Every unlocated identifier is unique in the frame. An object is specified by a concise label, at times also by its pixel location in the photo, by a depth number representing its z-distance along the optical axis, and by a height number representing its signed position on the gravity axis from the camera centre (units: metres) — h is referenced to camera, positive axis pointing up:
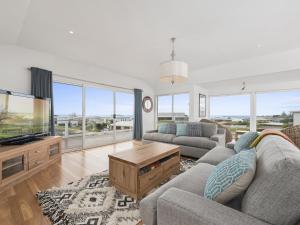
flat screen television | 2.46 -0.07
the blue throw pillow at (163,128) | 4.43 -0.42
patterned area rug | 1.56 -1.05
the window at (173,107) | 6.27 +0.27
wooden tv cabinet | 2.16 -0.75
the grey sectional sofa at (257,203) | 0.74 -0.50
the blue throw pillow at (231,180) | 0.93 -0.42
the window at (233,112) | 5.78 +0.07
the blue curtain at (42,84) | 3.43 +0.66
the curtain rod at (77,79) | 3.91 +0.95
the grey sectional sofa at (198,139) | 3.35 -0.61
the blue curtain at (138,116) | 5.92 -0.10
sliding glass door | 4.28 -0.05
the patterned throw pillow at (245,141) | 2.18 -0.40
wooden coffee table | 1.92 -0.76
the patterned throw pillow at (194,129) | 3.86 -0.39
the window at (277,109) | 4.95 +0.16
